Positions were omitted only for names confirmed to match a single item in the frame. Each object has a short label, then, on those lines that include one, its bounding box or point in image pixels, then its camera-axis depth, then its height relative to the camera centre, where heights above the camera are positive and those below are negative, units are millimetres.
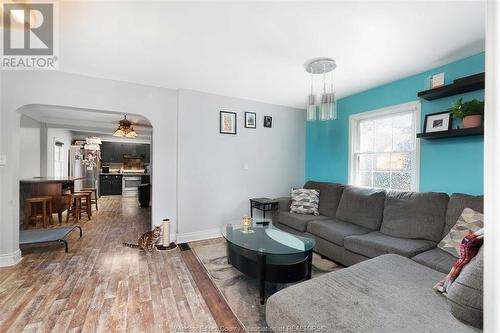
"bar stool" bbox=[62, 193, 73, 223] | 4745 -749
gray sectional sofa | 1182 -794
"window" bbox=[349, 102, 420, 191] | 2975 +281
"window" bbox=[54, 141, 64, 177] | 6477 +202
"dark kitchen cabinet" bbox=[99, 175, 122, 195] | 8578 -728
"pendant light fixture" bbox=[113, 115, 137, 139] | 4570 +786
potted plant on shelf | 2189 +556
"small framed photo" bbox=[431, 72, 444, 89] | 2523 +994
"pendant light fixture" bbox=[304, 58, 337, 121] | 2527 +834
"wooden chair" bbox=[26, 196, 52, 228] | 4106 -804
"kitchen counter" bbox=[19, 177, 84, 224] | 4332 -506
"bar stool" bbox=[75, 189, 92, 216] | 5004 -793
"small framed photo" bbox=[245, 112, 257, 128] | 4094 +866
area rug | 1849 -1226
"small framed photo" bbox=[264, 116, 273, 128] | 4281 +871
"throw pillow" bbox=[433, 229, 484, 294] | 1275 -497
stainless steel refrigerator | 7871 +26
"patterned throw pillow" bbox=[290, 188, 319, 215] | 3560 -577
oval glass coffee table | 2094 -899
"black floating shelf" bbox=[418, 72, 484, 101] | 2223 +848
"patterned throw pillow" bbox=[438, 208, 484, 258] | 1976 -565
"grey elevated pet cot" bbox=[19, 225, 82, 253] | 2953 -971
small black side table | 3788 -664
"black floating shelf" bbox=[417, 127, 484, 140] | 2214 +363
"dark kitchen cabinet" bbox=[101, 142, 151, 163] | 8863 +642
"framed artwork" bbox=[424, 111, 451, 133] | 2523 +527
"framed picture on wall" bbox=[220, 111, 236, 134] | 3852 +768
